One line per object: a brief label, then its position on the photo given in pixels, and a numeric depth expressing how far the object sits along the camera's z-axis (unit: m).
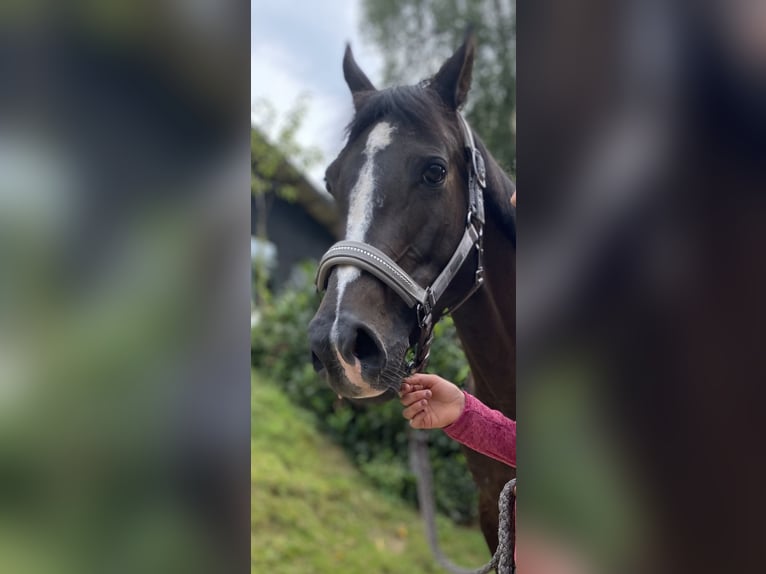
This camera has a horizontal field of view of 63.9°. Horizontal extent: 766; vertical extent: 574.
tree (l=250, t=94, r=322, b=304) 6.18
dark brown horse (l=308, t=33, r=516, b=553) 1.16
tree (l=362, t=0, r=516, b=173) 5.13
